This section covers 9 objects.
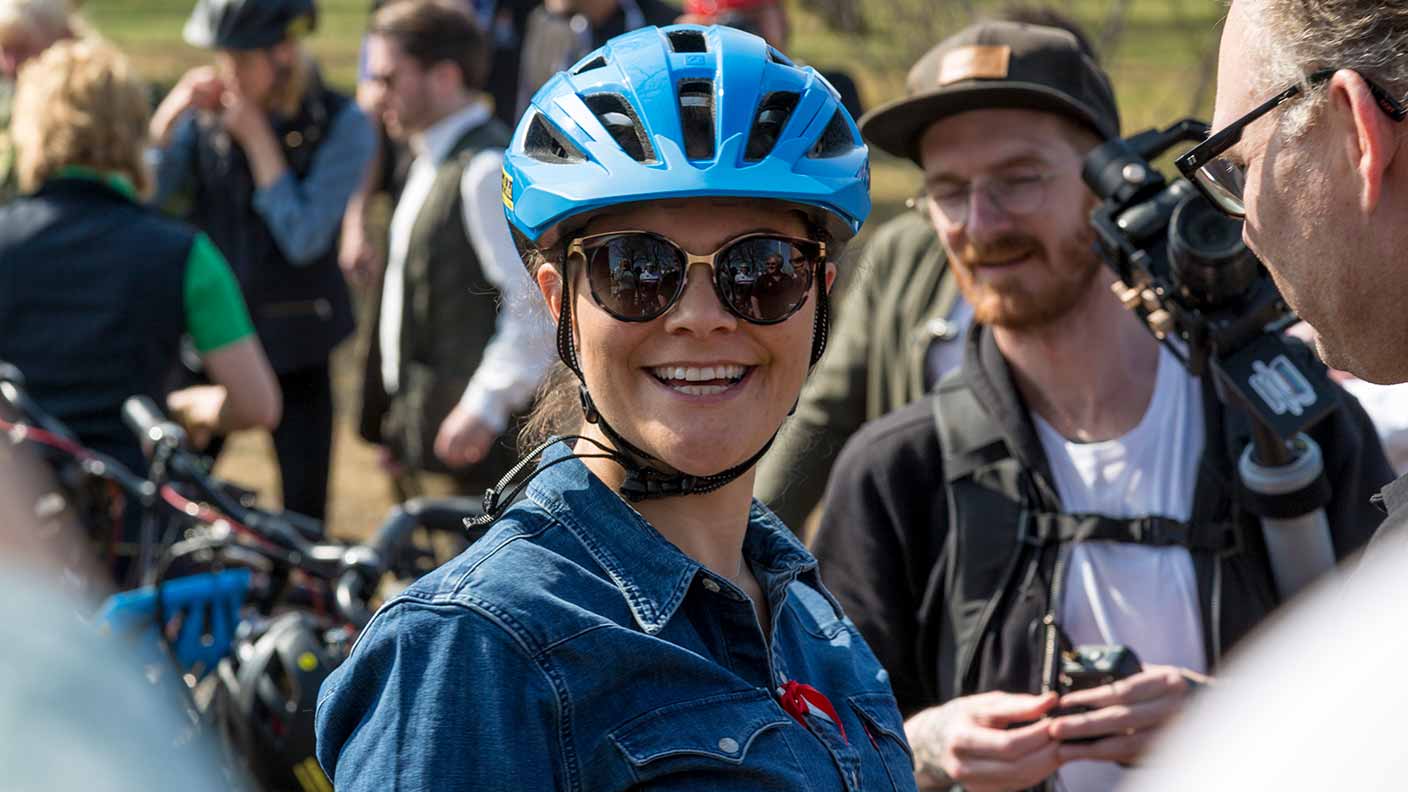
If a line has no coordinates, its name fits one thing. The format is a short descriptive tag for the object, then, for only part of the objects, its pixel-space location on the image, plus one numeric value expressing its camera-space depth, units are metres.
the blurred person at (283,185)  7.02
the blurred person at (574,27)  7.98
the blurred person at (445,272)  5.79
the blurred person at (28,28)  6.70
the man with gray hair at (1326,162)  1.75
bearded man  3.01
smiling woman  1.77
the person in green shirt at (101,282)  4.92
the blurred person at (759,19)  6.27
